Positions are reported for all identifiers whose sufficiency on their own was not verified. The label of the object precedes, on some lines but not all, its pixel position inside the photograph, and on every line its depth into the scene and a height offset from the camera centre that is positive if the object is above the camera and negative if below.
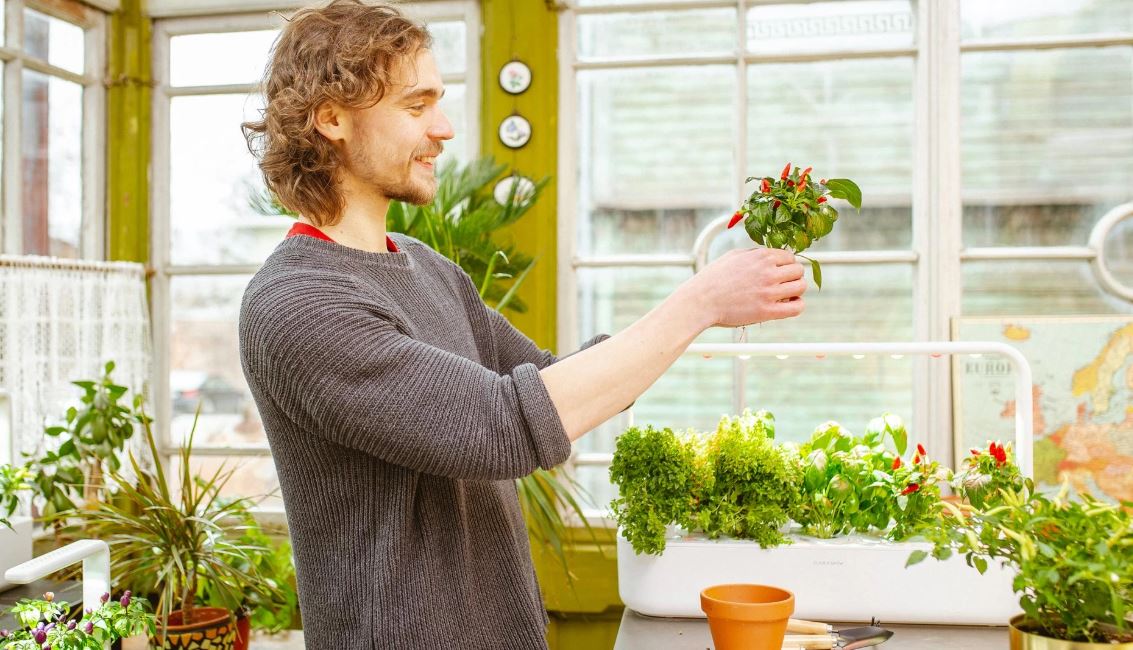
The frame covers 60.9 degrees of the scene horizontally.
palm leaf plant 2.62 +0.28
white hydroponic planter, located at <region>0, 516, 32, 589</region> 2.00 -0.45
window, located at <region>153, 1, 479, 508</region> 3.44 +0.36
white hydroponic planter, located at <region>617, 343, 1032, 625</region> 1.40 -0.36
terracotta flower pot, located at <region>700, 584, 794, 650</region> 1.03 -0.31
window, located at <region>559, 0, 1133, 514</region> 2.93 +0.53
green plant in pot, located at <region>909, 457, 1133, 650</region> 0.79 -0.20
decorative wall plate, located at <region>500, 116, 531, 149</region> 3.13 +0.65
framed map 2.81 -0.21
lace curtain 2.85 +0.00
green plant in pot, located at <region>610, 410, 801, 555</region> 1.40 -0.23
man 0.99 -0.04
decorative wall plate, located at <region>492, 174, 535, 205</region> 3.00 +0.46
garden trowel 1.20 -0.39
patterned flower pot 2.42 -0.76
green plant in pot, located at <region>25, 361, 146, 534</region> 2.72 -0.32
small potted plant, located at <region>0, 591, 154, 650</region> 1.33 -0.42
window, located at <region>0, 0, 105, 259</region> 3.10 +0.70
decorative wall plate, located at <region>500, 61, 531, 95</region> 3.13 +0.83
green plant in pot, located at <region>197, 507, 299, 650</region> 2.65 -0.75
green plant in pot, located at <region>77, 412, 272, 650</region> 2.43 -0.57
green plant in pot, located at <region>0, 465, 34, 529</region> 2.14 -0.34
